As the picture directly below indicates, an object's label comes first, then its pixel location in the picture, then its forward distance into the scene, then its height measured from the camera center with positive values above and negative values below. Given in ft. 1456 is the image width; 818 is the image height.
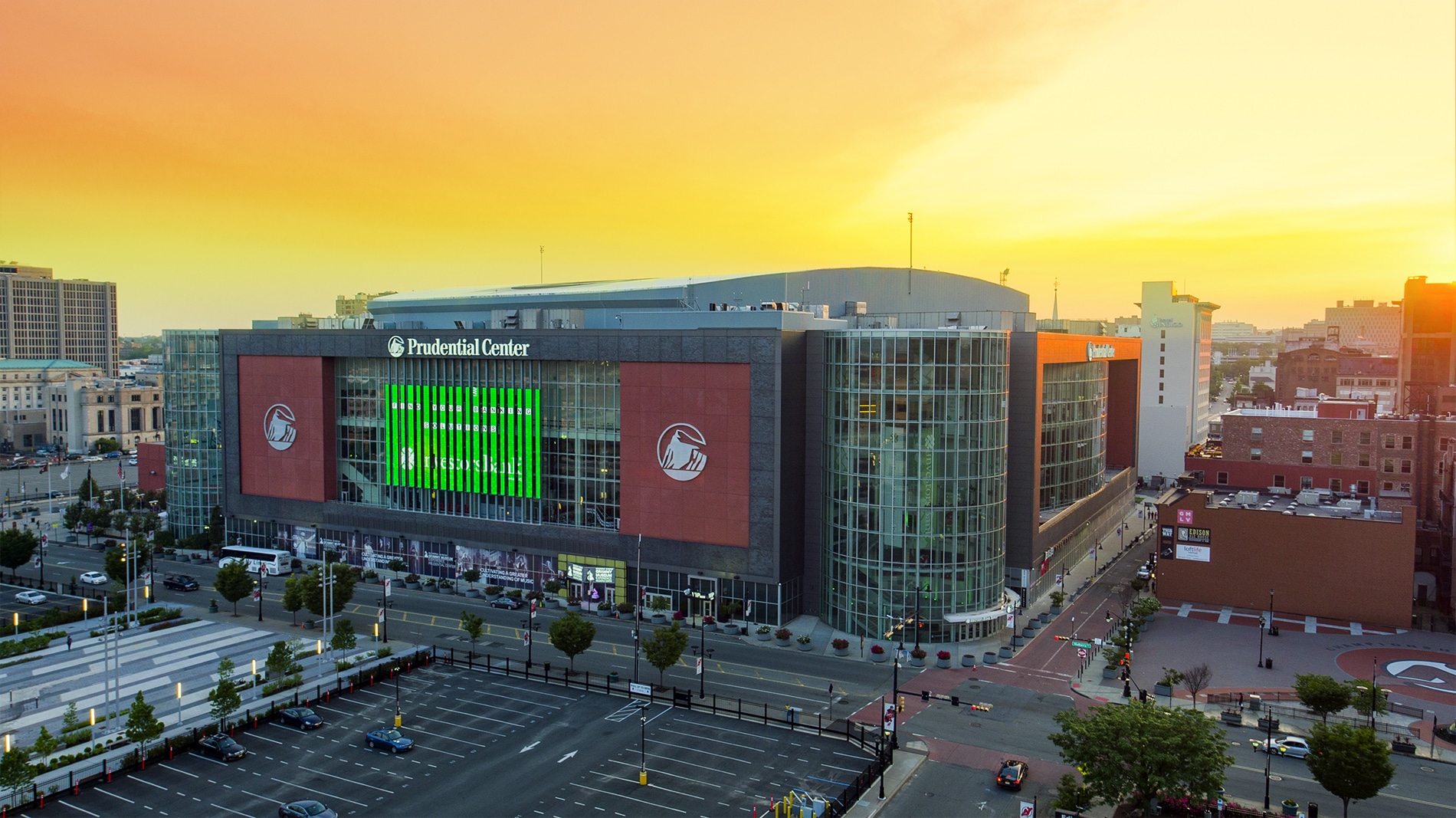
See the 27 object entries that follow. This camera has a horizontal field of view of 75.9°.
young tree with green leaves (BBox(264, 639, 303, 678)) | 203.64 -63.95
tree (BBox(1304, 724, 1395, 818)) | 145.38 -60.46
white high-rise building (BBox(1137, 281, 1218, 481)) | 575.38 +17.55
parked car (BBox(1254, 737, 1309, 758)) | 177.37 -70.00
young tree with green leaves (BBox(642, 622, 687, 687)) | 204.44 -60.29
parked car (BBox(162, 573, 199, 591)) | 302.45 -69.91
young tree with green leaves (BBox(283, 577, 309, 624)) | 254.06 -61.71
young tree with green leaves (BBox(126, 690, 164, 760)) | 169.37 -64.92
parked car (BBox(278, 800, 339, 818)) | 147.23 -69.69
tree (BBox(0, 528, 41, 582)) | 307.99 -60.41
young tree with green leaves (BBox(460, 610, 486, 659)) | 231.50 -63.03
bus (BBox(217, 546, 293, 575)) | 319.88 -66.38
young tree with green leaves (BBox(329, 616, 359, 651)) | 221.05 -63.68
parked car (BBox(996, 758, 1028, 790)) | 160.86 -69.00
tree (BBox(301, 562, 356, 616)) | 251.19 -59.61
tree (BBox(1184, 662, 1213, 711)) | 199.08 -64.71
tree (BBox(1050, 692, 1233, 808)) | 139.54 -57.22
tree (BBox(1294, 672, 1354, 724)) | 186.09 -62.94
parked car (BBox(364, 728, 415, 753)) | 175.63 -69.86
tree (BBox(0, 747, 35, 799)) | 148.56 -64.71
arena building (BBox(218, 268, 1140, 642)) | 246.88 -21.83
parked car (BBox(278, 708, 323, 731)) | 188.03 -70.57
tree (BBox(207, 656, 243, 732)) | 180.24 -63.93
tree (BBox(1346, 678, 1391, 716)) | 188.55 -64.23
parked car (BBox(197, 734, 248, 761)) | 172.35 -70.40
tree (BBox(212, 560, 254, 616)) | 266.36 -61.42
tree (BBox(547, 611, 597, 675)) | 215.72 -61.06
